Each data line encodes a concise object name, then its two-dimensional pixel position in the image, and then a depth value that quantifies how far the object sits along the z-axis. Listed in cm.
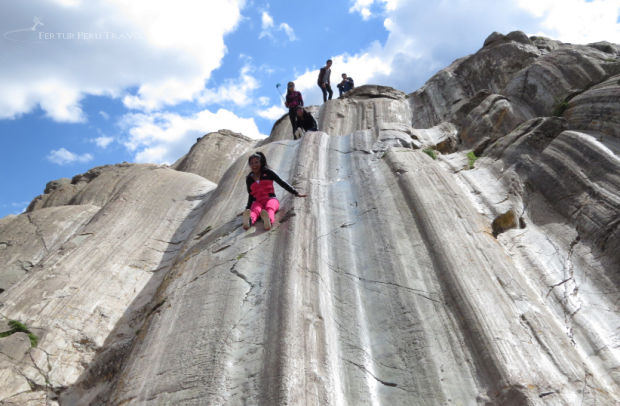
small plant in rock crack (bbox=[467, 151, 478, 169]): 681
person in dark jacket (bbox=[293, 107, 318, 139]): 1100
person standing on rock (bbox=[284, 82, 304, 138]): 1146
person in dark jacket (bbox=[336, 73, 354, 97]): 1867
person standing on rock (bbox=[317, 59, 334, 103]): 1698
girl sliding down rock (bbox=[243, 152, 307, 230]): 565
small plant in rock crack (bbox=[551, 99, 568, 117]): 731
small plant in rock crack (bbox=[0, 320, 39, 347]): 445
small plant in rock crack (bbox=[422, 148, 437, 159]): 711
